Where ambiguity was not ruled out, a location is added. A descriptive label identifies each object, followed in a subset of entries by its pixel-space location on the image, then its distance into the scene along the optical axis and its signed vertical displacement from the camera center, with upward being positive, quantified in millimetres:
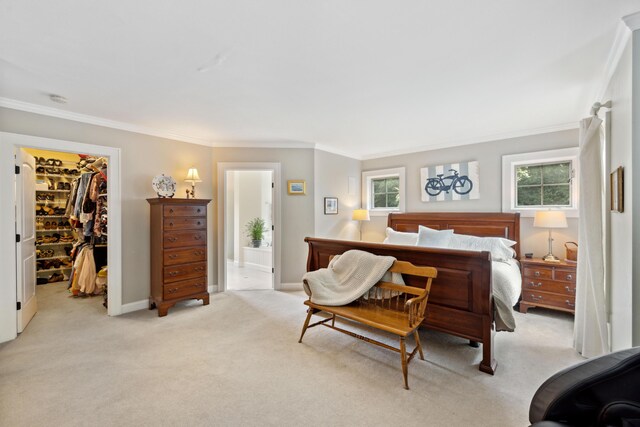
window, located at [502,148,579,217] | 3766 +441
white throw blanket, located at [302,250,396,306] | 2660 -657
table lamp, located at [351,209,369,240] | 5547 -25
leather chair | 960 -643
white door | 3000 -301
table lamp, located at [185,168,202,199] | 4098 +524
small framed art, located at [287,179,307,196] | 4797 +443
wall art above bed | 4504 +520
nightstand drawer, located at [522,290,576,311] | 3361 -1075
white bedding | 2396 -752
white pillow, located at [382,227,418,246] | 4433 -404
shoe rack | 5121 -130
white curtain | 2352 -280
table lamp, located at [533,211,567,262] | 3488 -103
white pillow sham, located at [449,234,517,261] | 3600 -432
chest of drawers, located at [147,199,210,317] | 3588 -517
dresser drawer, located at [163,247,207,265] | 3619 -566
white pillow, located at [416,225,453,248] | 3961 -364
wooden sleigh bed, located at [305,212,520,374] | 2297 -676
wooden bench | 2209 -892
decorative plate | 3799 +381
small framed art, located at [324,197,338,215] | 5133 +135
